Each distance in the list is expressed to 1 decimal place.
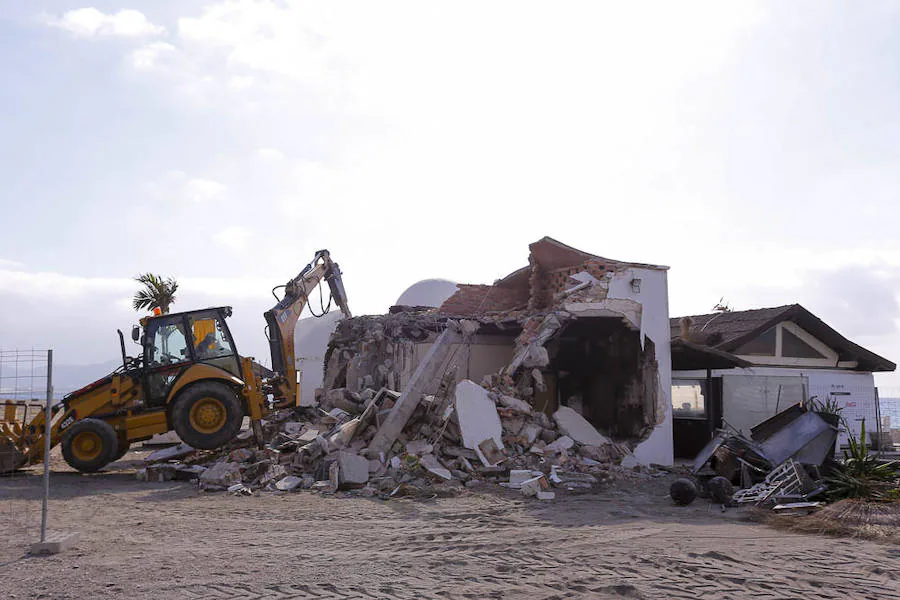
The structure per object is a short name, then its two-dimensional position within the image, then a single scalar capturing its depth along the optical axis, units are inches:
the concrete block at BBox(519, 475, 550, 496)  423.5
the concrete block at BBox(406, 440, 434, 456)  474.9
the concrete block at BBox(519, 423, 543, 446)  512.4
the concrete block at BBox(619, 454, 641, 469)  538.9
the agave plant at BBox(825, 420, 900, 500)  395.2
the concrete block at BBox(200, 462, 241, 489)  441.6
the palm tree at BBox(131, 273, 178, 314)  1088.2
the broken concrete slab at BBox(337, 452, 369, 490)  429.7
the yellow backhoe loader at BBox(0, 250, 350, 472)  490.9
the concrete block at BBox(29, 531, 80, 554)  261.0
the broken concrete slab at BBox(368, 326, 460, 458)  482.9
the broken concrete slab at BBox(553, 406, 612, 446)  545.3
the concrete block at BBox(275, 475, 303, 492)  432.5
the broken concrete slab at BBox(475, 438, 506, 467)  475.8
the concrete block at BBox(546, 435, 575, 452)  509.0
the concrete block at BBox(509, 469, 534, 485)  444.1
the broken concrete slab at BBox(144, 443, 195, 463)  553.6
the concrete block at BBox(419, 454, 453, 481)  446.3
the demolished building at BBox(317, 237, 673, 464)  578.2
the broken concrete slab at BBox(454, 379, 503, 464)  490.3
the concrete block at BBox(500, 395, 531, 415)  525.7
